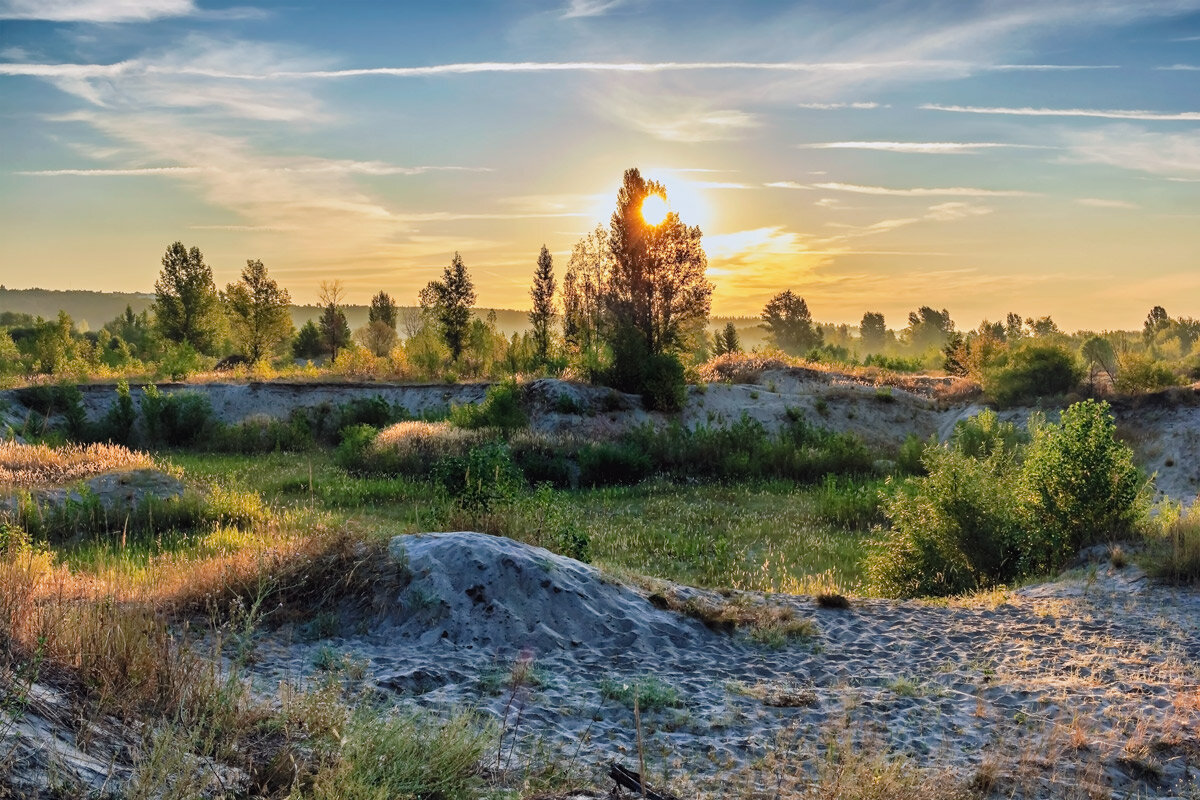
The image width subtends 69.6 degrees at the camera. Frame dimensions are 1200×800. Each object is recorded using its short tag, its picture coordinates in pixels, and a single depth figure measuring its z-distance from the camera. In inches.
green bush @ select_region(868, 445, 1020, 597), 385.1
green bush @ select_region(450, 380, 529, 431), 908.0
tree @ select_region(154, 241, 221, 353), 2073.1
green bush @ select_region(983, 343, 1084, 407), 997.8
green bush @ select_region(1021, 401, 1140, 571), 382.6
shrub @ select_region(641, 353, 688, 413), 1089.4
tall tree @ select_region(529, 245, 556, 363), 1931.6
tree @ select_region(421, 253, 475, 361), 1855.3
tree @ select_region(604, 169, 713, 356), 1669.5
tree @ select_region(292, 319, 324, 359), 2608.3
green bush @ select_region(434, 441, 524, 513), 396.2
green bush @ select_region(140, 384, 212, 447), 984.9
